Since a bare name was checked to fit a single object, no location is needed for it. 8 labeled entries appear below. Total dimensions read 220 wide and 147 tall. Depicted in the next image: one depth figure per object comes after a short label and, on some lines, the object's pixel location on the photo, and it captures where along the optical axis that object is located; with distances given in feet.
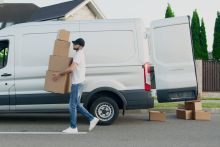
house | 106.52
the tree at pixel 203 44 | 99.05
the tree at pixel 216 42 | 100.58
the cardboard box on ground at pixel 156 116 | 34.40
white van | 31.32
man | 28.40
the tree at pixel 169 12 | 99.40
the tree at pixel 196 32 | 99.04
